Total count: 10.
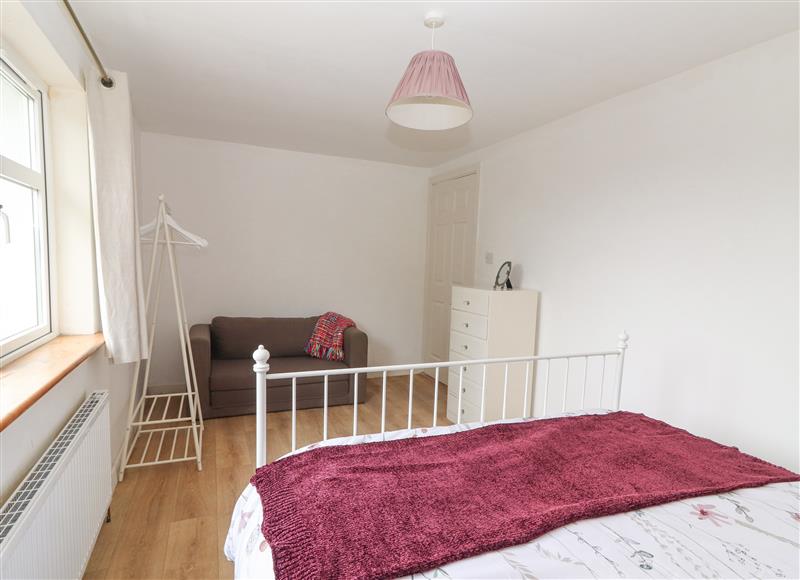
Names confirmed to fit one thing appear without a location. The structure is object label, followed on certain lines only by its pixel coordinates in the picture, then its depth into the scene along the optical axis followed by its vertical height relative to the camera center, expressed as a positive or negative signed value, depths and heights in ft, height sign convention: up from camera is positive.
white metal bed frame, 4.71 -1.48
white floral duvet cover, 3.27 -2.32
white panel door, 13.35 +0.44
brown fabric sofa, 10.69 -2.99
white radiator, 3.53 -2.56
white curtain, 6.25 +0.58
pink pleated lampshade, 4.73 +2.04
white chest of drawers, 9.99 -1.81
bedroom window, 4.91 +0.35
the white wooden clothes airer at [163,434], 8.07 -4.03
